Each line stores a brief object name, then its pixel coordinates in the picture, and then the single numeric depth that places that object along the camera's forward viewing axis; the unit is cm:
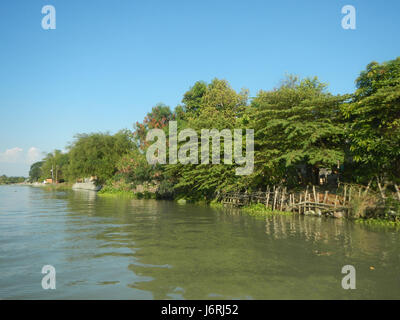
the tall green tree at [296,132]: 1327
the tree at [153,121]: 3741
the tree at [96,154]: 3872
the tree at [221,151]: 1878
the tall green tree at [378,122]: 1124
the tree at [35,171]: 12064
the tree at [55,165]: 7934
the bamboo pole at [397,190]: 1146
